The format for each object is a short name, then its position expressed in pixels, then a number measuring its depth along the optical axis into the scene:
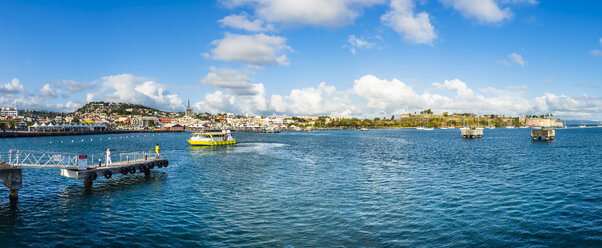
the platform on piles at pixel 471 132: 132.25
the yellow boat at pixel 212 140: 84.94
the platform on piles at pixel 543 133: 106.50
